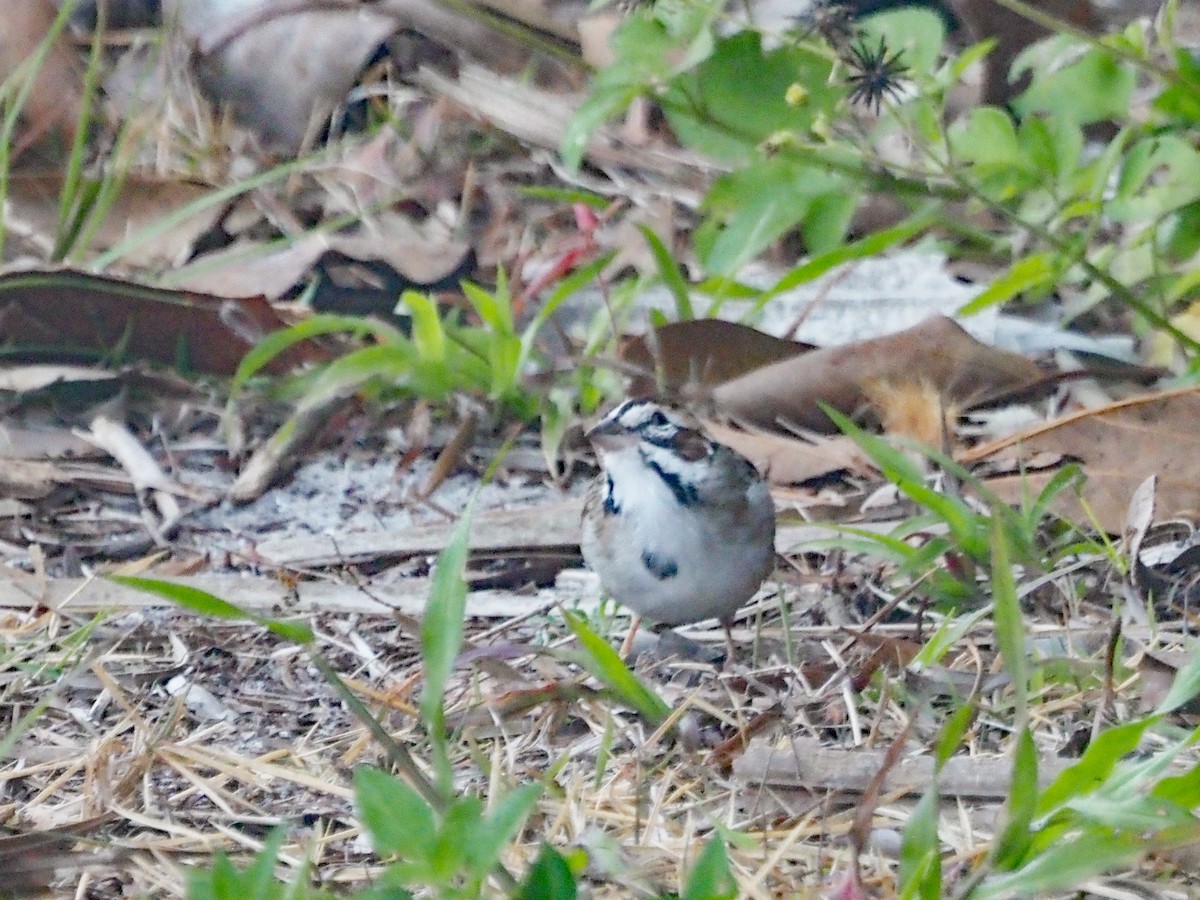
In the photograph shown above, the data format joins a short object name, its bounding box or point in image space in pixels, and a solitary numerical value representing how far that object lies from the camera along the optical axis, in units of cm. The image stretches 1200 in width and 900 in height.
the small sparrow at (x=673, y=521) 575
